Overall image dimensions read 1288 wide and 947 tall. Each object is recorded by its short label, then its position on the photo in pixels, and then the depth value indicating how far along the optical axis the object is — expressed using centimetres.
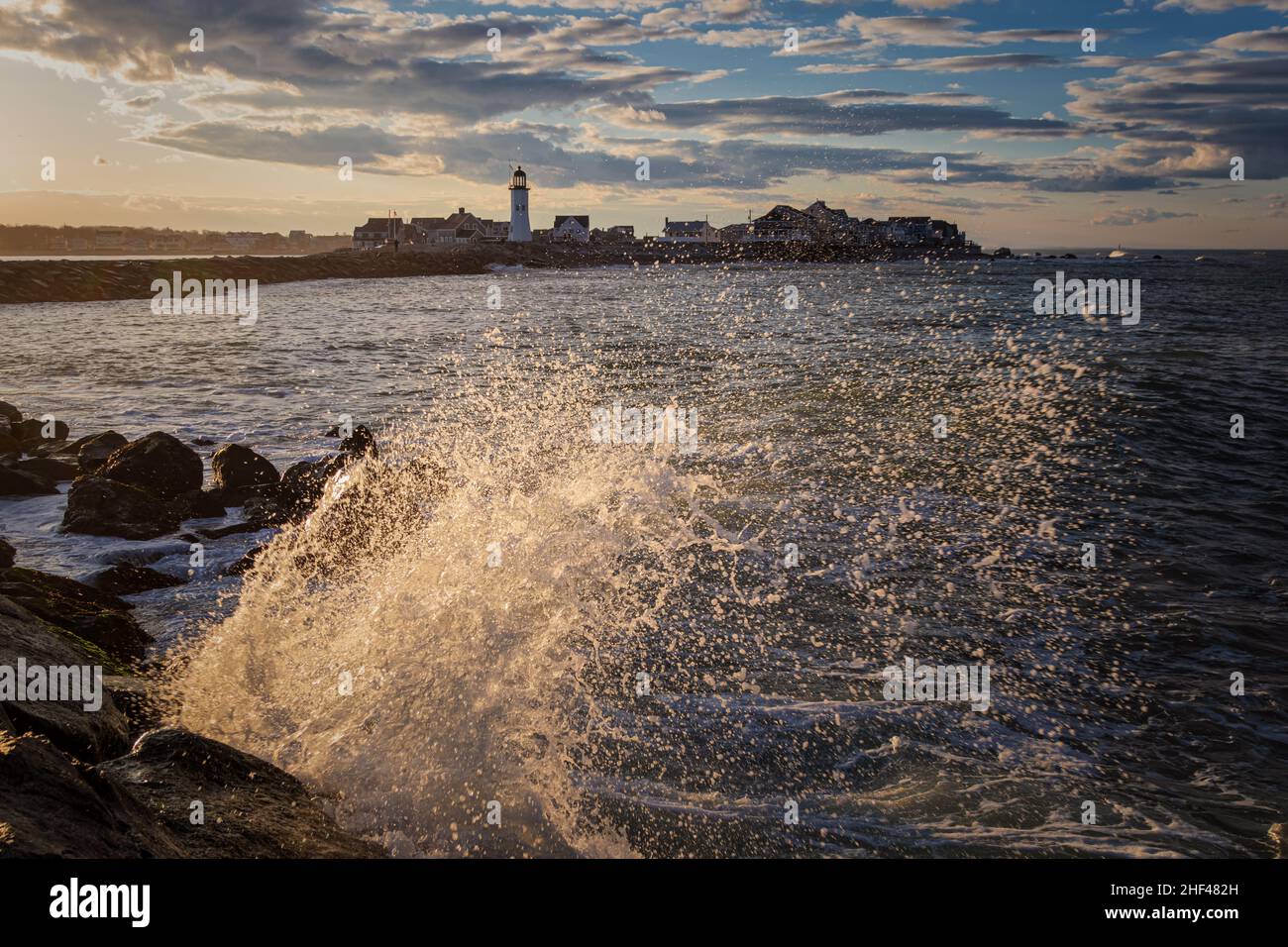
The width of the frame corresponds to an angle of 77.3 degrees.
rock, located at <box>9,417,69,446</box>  1761
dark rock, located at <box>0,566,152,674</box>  748
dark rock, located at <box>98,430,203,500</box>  1320
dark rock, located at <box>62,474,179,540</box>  1187
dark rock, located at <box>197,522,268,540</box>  1208
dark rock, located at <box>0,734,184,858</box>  314
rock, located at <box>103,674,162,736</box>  616
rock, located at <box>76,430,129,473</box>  1476
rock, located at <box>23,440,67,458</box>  1621
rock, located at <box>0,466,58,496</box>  1414
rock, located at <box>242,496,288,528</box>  1262
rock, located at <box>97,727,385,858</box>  432
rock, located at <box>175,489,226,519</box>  1284
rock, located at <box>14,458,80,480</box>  1480
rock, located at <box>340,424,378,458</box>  1414
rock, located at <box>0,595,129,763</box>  454
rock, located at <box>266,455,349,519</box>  1286
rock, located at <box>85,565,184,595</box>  984
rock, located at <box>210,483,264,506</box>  1346
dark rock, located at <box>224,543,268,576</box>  1056
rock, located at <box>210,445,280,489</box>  1395
